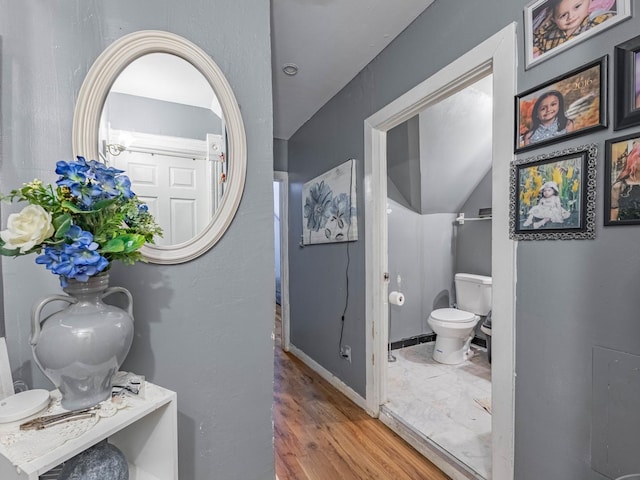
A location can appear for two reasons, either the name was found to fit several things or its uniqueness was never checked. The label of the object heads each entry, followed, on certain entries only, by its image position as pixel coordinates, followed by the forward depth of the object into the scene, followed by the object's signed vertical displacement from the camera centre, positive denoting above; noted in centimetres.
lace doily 56 -41
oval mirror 93 +35
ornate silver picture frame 99 +13
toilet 276 -81
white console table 56 -43
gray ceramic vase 65 -24
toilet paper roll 245 -54
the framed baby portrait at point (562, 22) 93 +71
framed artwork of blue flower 231 +24
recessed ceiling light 208 +117
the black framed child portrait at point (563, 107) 96 +44
